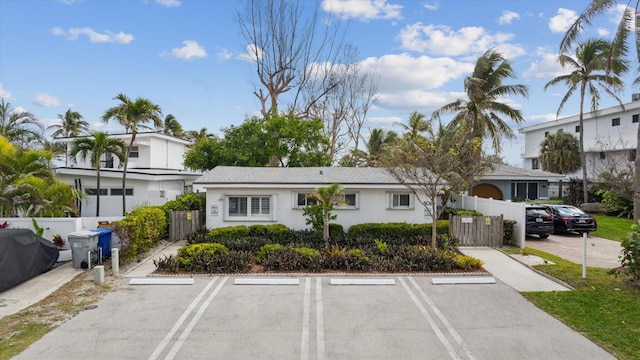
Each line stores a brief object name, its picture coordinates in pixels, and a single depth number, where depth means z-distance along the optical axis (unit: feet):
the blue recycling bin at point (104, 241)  42.29
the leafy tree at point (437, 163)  46.30
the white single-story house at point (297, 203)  57.47
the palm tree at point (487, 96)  81.76
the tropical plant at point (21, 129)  92.78
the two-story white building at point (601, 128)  106.83
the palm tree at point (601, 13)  45.34
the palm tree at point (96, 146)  59.67
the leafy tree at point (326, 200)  47.14
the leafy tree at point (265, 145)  84.17
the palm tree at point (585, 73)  82.33
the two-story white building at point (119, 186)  70.95
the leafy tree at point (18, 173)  45.73
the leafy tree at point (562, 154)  114.01
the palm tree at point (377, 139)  128.06
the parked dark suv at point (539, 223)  59.77
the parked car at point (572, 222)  63.77
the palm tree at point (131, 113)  63.72
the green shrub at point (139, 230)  41.96
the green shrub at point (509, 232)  53.62
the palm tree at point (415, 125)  87.86
